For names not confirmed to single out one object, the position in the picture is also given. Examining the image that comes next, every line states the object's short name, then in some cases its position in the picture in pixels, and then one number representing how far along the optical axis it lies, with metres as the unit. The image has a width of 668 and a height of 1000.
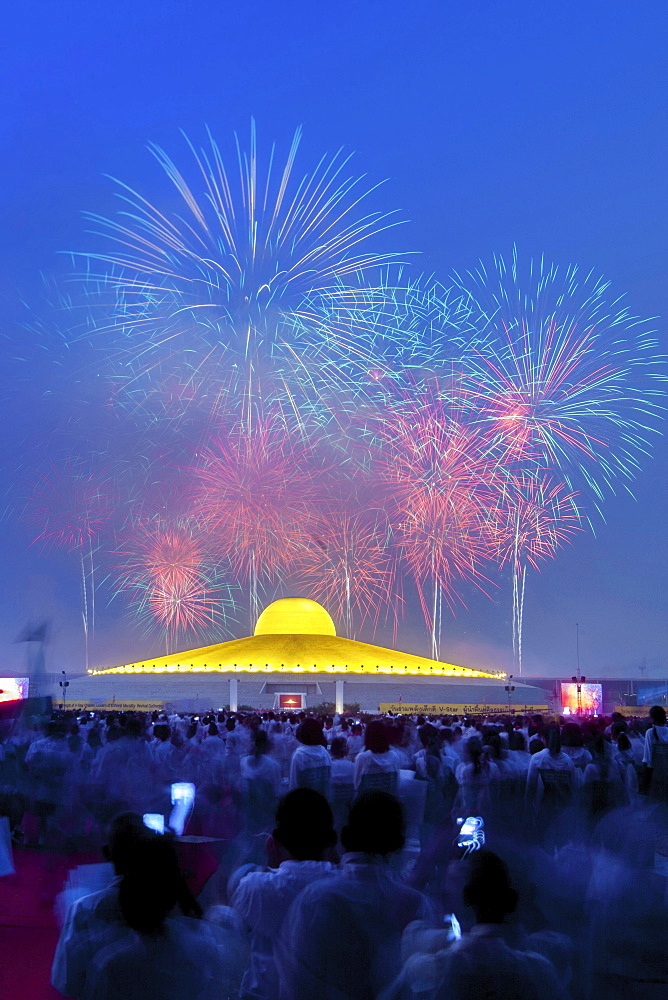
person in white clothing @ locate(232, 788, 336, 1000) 4.45
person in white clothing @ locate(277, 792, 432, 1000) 4.03
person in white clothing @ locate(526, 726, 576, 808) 10.26
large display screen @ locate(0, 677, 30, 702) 33.53
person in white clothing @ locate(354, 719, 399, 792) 9.10
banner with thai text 43.38
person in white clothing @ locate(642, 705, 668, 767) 12.03
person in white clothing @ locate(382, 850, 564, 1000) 3.32
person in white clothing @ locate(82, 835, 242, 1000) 3.52
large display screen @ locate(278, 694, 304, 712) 46.41
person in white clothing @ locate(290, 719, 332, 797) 9.62
